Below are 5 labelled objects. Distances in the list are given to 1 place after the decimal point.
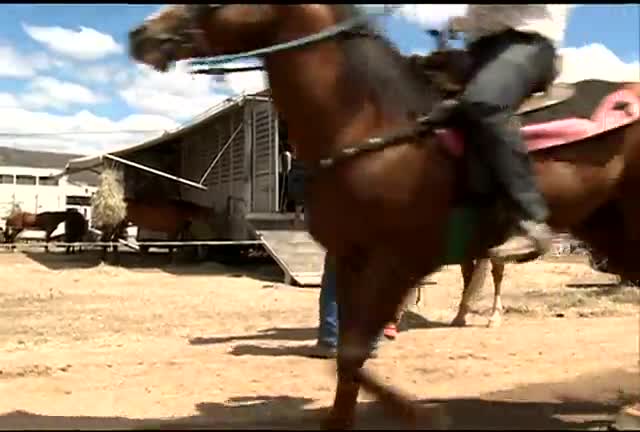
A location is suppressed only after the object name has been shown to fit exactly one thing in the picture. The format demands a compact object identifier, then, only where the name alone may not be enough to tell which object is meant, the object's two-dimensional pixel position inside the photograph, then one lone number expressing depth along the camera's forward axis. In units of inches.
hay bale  823.1
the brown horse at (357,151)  140.0
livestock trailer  661.3
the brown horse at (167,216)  871.7
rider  140.6
